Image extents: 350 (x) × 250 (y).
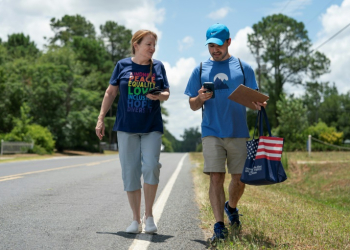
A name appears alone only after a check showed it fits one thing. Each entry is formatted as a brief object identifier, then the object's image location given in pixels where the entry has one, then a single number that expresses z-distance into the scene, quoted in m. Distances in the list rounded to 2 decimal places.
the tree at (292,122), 44.75
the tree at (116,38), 71.31
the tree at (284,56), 55.06
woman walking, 5.33
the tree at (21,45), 69.81
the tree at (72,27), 72.62
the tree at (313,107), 80.38
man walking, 5.08
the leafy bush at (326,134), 54.16
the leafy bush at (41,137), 35.62
